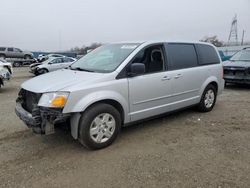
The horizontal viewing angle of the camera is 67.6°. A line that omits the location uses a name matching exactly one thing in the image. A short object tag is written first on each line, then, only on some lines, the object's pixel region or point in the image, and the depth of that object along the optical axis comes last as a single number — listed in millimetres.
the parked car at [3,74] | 7515
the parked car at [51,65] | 13230
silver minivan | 2746
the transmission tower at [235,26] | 47110
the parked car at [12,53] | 24523
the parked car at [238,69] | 7071
